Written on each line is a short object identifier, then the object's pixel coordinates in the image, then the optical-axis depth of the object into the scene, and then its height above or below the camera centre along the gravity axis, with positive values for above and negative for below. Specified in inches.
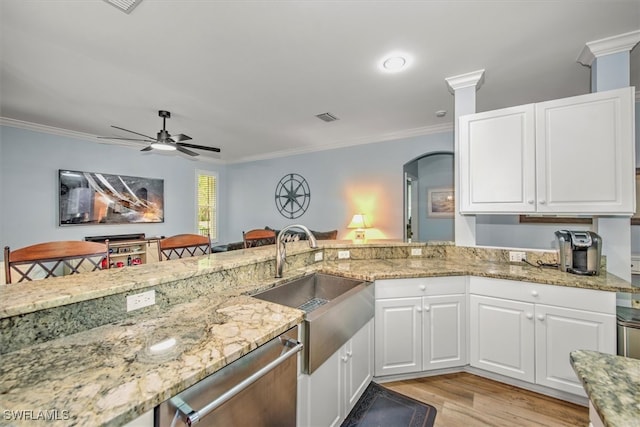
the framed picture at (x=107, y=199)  171.8 +12.3
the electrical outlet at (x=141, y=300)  47.4 -15.5
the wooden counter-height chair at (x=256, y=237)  142.6 -11.8
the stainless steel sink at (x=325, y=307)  52.1 -23.4
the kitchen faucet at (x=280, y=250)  71.8 -9.6
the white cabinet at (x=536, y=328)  68.1 -31.1
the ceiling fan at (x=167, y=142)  131.4 +37.4
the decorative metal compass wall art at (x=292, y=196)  221.6 +17.4
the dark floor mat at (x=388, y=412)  68.0 -52.7
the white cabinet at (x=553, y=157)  73.9 +18.2
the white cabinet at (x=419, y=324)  81.0 -33.8
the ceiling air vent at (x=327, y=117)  144.5 +54.9
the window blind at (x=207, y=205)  252.4 +10.7
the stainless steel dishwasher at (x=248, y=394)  29.7 -23.2
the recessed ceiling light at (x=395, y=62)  88.7 +53.9
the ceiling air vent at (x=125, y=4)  65.5 +53.2
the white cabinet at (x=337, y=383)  52.1 -38.7
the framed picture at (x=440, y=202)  214.1 +11.0
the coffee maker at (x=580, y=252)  75.6 -10.7
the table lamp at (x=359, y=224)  182.2 -5.7
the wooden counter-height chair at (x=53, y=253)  67.4 -10.2
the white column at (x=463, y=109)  99.2 +40.4
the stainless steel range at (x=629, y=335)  64.4 -29.4
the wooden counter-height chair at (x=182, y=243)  95.0 -10.2
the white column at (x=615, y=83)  78.3 +40.3
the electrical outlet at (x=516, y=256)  92.4 -14.2
